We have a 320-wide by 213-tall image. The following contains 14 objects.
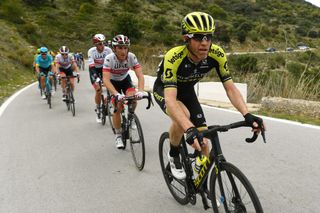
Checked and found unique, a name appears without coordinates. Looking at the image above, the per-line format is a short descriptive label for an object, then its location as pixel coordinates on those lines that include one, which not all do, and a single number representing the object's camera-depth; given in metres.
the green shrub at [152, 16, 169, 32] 67.75
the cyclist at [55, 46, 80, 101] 11.08
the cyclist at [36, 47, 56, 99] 12.73
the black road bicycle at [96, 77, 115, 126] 8.00
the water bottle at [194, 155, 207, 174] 3.35
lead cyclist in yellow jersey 3.15
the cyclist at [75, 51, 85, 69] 30.45
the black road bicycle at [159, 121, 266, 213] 2.70
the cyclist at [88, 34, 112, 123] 8.68
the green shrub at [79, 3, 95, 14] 72.20
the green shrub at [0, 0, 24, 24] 50.11
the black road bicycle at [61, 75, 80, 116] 10.29
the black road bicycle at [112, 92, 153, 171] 5.32
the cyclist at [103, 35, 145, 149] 5.93
